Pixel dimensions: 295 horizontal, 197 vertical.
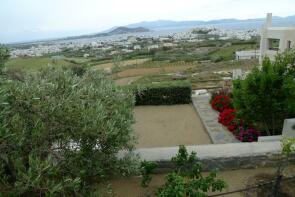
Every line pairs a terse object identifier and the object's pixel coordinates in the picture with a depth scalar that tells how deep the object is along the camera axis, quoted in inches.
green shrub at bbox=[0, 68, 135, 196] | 132.0
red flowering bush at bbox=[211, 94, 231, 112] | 503.6
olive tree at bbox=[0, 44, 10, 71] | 188.5
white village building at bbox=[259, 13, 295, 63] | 591.2
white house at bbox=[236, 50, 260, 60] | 1892.2
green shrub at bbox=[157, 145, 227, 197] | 171.9
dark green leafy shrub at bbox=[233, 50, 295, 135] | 319.3
